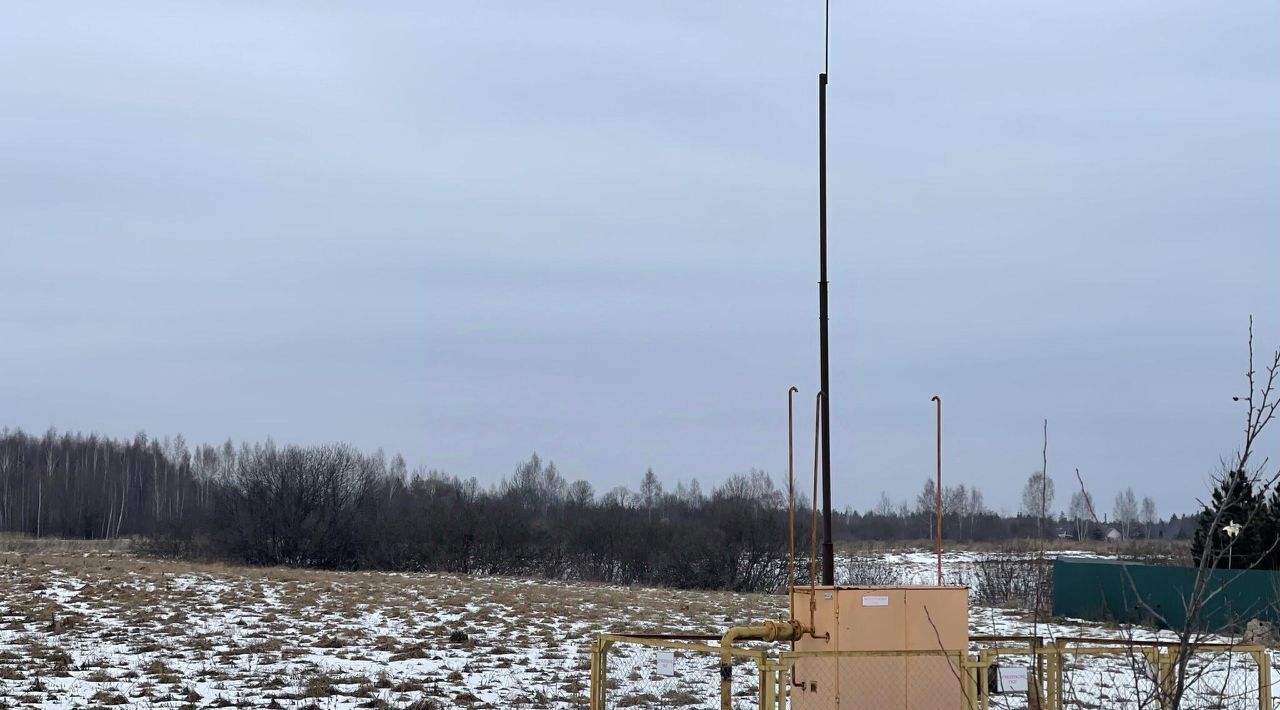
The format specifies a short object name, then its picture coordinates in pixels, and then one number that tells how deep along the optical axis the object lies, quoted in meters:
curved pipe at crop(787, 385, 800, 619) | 9.61
